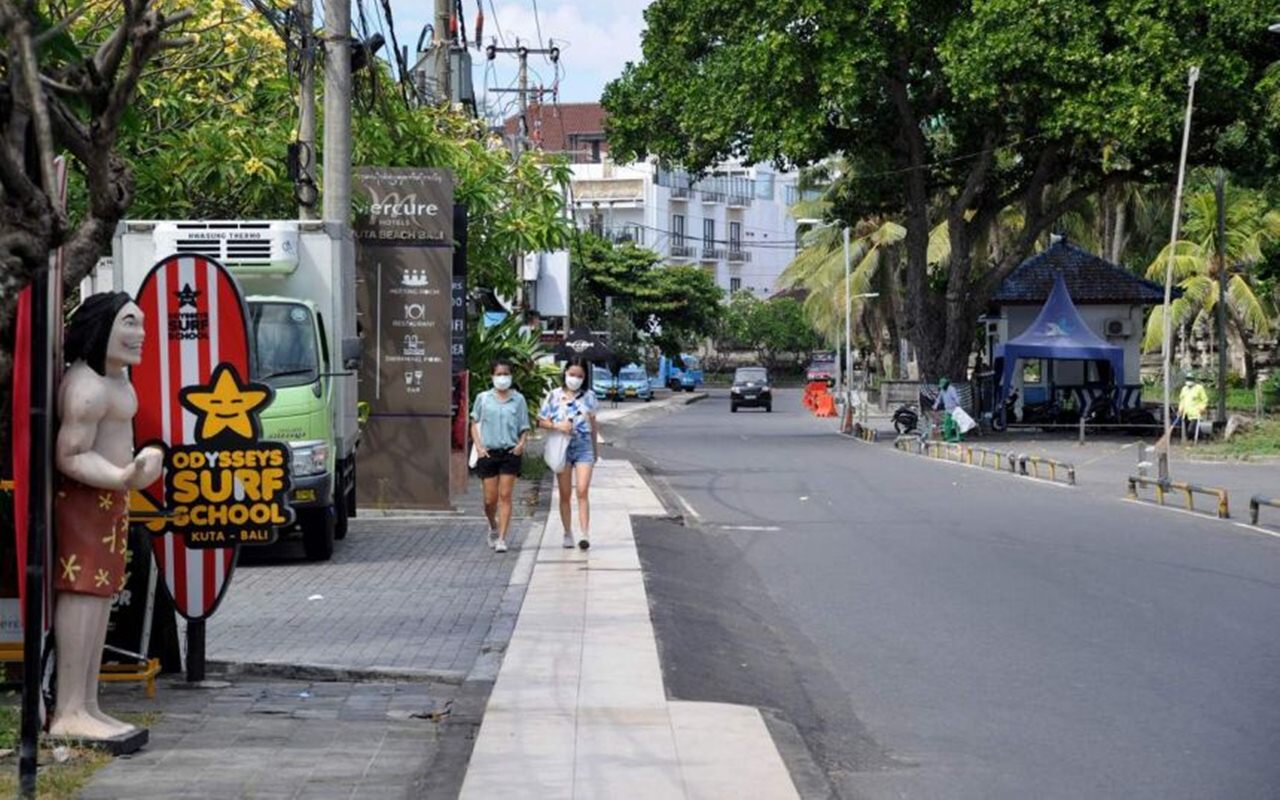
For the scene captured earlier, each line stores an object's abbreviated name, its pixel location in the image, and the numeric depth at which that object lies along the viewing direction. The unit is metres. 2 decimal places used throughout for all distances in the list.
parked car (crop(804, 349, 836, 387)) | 85.75
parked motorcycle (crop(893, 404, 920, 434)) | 45.25
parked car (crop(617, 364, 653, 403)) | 82.69
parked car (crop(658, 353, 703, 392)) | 100.31
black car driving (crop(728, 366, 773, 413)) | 69.44
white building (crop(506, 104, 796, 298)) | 107.94
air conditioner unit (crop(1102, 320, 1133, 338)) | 49.34
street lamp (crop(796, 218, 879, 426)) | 51.19
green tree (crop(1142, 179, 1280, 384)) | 61.50
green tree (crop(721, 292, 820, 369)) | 114.50
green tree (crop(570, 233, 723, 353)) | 80.94
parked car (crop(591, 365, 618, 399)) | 80.19
